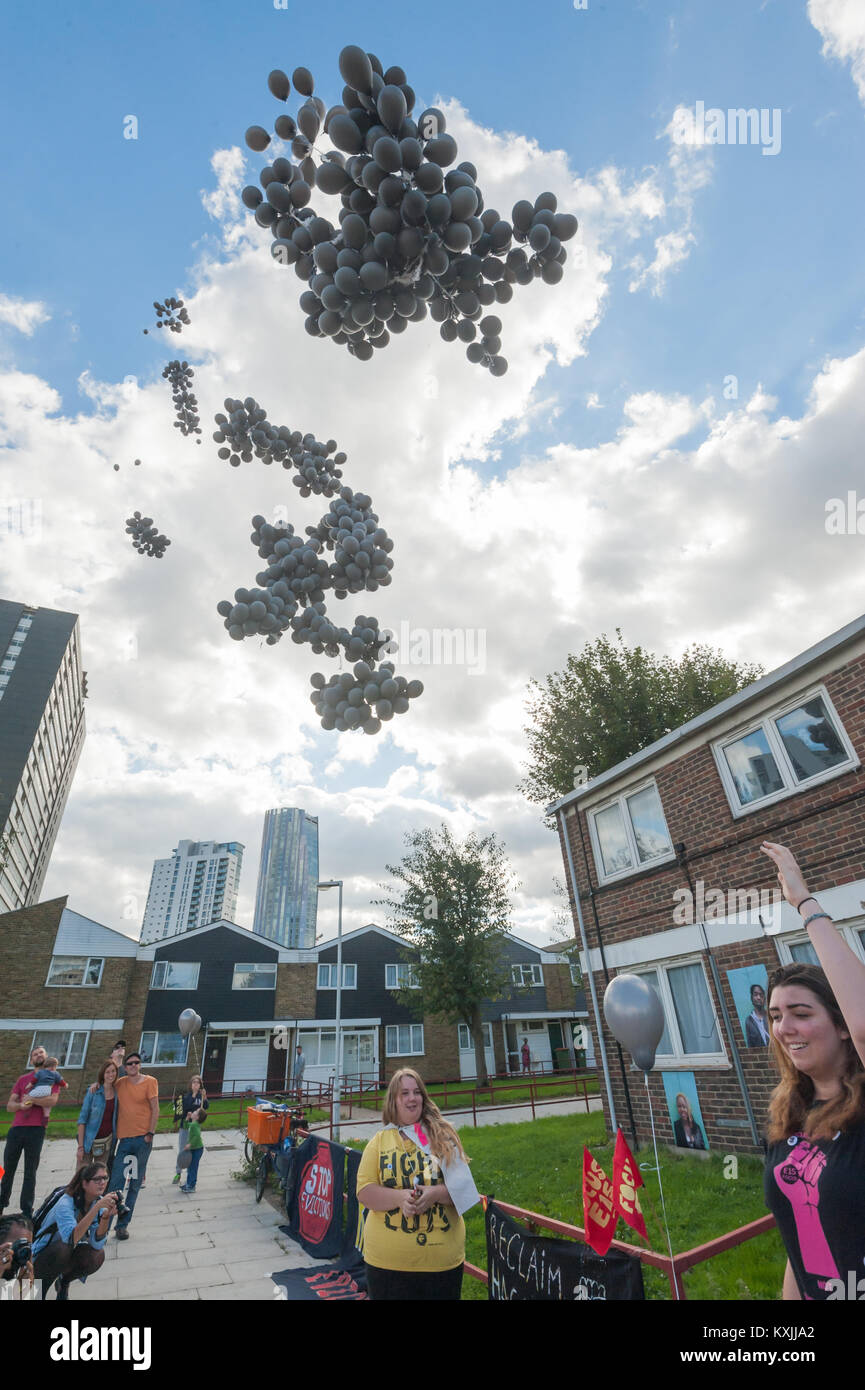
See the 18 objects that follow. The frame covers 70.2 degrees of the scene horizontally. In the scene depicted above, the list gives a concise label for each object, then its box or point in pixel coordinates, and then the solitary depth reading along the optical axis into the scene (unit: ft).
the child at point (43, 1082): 23.11
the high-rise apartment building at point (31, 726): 273.33
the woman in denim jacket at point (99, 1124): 22.09
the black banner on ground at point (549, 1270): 10.28
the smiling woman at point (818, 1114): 6.63
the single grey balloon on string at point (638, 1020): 19.13
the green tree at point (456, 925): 78.54
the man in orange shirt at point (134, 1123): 22.52
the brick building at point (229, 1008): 89.81
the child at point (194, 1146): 33.35
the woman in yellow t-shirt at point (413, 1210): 10.64
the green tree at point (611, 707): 65.26
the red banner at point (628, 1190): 11.09
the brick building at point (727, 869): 25.86
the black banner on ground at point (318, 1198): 21.68
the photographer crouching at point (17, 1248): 12.38
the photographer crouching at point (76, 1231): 14.34
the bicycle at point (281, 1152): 28.60
